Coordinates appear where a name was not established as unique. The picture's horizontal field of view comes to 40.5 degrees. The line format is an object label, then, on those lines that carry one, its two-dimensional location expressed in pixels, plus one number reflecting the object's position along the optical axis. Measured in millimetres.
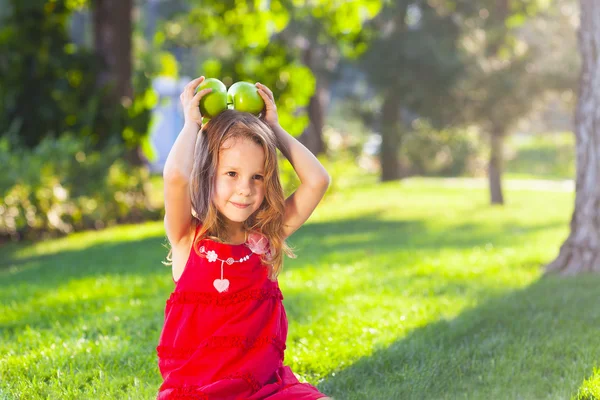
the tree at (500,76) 15336
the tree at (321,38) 14196
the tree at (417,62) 16422
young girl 3152
